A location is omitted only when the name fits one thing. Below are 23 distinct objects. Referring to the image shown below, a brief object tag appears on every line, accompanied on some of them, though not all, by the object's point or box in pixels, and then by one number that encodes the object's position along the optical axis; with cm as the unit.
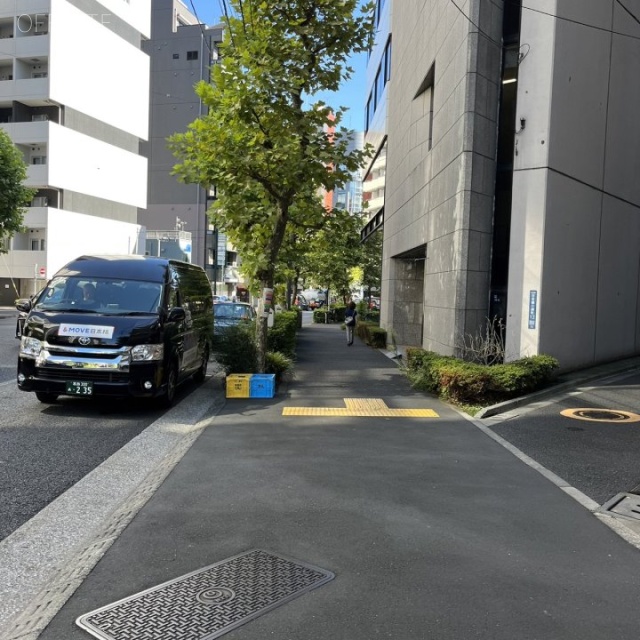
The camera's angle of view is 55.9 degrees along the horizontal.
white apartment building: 4319
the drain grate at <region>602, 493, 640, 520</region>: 482
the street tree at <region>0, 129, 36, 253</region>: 3002
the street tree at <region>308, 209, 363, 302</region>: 3578
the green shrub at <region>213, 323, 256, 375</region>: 1092
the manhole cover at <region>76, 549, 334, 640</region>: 296
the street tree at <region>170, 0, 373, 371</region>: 1049
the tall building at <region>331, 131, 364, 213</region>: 12439
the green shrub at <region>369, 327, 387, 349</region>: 2152
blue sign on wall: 1134
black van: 782
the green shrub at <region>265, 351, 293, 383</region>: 1169
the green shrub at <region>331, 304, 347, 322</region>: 4411
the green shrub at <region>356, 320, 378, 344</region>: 2325
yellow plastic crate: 1016
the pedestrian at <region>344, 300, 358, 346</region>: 2197
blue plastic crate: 1020
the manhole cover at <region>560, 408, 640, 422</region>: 851
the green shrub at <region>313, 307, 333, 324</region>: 4375
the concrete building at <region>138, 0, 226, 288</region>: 6938
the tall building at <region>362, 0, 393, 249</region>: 2662
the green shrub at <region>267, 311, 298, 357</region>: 1359
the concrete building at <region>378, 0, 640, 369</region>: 1141
